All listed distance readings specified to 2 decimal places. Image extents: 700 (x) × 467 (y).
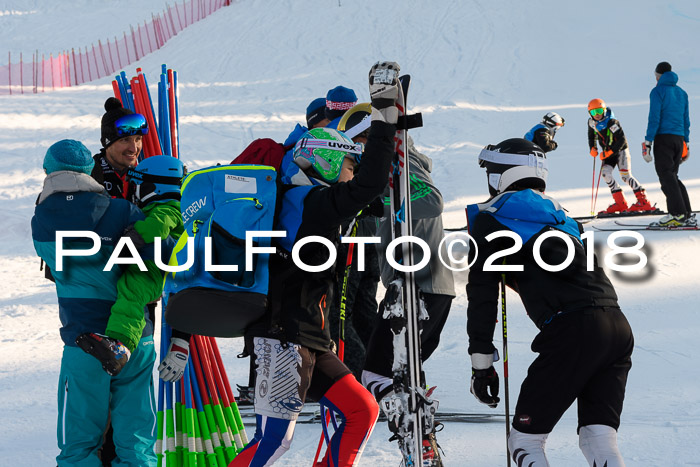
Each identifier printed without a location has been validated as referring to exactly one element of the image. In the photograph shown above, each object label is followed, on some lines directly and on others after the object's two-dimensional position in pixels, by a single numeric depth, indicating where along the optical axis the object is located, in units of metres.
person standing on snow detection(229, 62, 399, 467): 6.25
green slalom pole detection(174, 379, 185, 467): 8.28
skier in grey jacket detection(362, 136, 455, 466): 8.38
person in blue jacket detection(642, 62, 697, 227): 18.81
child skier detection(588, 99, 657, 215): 21.64
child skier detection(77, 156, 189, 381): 7.04
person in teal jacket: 7.14
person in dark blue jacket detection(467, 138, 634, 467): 6.47
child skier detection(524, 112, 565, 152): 17.17
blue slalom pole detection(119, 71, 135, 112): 9.30
